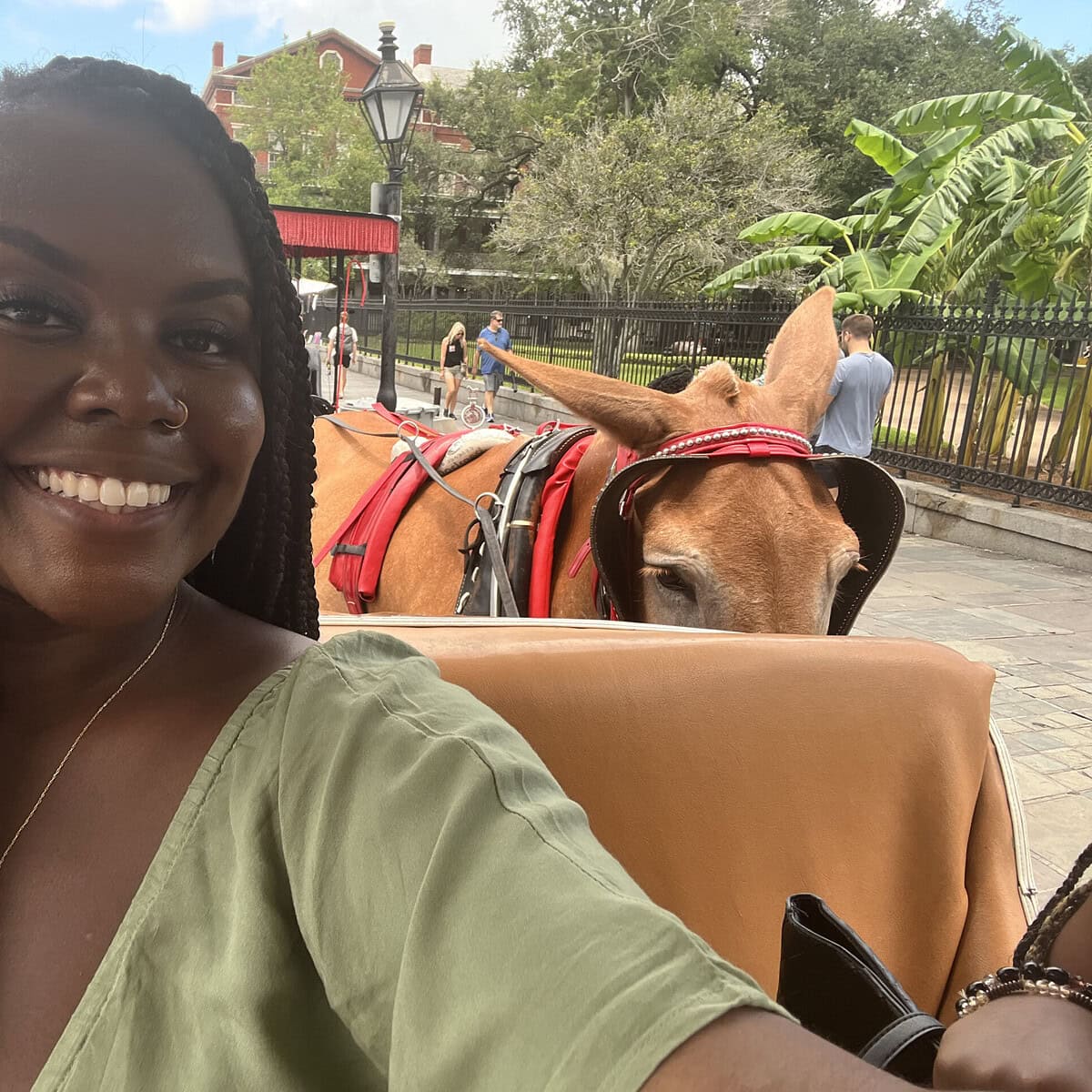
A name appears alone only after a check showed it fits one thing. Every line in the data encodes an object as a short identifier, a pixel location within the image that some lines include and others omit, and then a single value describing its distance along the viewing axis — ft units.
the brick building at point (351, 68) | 112.57
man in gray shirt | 25.34
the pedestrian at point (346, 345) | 49.14
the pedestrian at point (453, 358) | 53.88
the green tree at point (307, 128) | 103.91
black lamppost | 27.55
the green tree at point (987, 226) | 32.45
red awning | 25.00
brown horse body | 6.48
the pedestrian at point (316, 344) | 36.52
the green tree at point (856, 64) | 96.17
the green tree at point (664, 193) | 67.46
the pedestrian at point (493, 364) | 52.70
